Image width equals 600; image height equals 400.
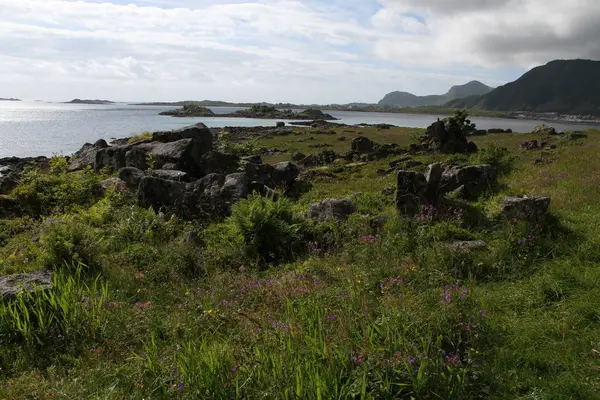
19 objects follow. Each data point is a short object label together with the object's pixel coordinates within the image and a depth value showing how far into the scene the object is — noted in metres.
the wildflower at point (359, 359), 4.59
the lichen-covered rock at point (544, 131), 50.17
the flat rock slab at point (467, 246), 8.56
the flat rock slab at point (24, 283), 6.72
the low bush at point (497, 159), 22.27
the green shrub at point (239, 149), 32.70
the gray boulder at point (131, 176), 18.09
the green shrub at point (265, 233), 10.09
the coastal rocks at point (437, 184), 11.66
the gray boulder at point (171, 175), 18.02
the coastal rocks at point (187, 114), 188.43
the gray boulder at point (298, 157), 37.76
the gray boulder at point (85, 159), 27.65
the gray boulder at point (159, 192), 15.52
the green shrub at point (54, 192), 17.59
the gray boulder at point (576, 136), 37.98
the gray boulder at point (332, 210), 11.80
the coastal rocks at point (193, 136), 23.60
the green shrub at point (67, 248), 8.84
